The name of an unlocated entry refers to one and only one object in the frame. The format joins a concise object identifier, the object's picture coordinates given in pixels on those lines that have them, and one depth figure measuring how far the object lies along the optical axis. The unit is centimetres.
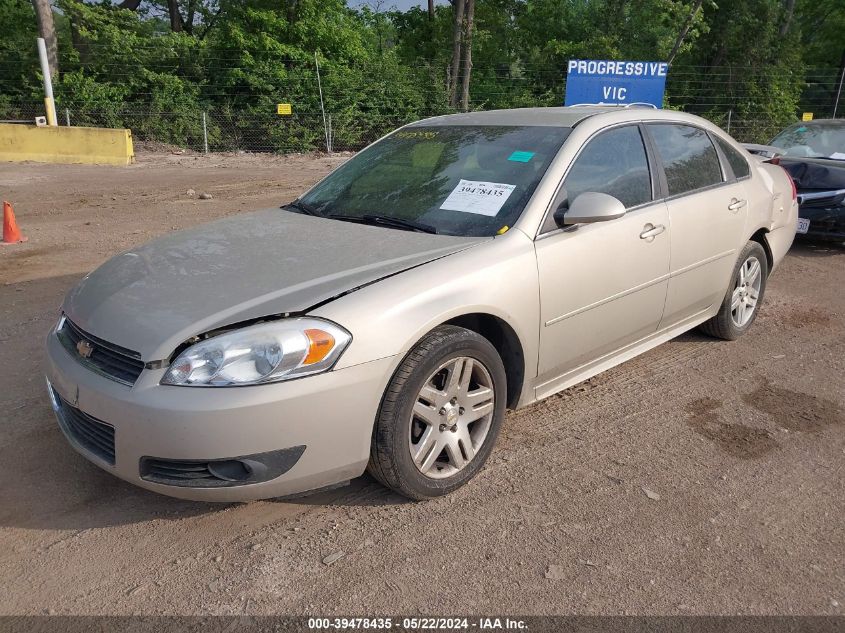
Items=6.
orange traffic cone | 804
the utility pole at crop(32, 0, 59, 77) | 1936
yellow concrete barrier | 1564
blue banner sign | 1806
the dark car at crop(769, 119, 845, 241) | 765
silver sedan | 258
